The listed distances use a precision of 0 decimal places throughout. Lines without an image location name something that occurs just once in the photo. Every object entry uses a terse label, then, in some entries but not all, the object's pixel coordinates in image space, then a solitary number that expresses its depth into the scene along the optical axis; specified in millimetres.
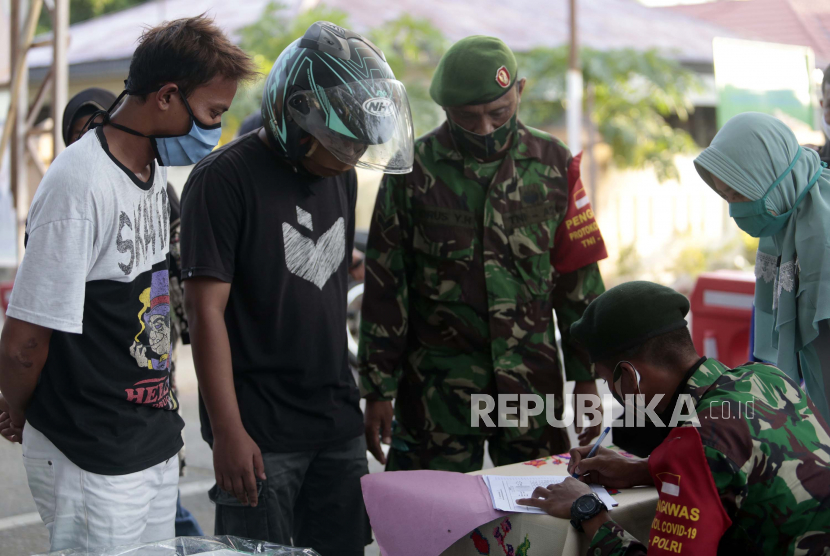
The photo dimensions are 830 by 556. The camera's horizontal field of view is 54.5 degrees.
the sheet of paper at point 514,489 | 1968
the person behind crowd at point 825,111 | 3121
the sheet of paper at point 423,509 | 1947
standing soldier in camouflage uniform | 2574
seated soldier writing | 1652
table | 1903
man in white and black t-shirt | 1687
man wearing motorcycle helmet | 2076
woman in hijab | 2367
